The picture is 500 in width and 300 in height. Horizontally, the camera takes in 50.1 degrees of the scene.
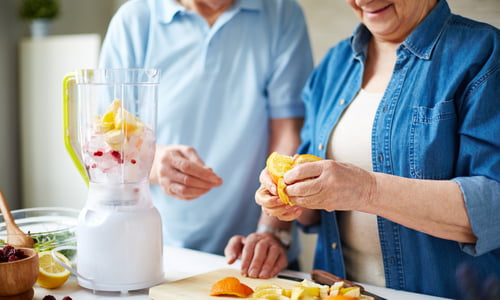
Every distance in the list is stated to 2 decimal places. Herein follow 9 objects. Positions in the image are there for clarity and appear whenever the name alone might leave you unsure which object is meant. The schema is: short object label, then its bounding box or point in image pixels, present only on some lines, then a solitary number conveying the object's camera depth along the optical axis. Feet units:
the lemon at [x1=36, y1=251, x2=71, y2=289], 3.94
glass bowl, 4.10
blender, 3.91
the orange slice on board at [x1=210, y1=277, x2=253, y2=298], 3.74
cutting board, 3.79
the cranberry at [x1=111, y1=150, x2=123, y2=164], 3.99
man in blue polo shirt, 5.51
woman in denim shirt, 3.76
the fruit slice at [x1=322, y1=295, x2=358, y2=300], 3.43
